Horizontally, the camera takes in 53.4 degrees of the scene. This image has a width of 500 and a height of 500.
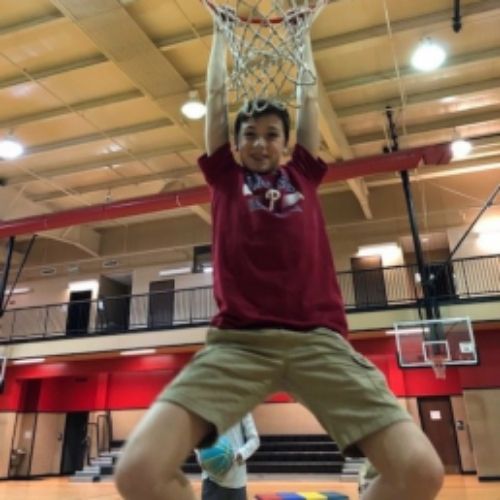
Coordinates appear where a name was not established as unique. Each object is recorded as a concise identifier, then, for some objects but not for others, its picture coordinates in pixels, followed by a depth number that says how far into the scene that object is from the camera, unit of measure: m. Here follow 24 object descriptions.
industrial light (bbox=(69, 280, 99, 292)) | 17.02
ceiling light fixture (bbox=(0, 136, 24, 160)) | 9.39
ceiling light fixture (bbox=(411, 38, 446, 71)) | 7.16
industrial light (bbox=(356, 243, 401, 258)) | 14.34
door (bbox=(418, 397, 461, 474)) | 12.69
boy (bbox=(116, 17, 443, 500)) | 1.31
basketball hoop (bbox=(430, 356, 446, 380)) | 8.39
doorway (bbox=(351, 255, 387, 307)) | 13.56
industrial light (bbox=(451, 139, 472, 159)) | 8.30
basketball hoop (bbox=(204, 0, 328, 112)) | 2.83
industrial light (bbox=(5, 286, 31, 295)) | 17.72
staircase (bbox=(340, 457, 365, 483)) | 11.21
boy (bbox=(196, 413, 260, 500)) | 3.21
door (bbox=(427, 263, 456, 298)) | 14.28
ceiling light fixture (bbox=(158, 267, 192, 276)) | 15.95
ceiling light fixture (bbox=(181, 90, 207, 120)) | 8.16
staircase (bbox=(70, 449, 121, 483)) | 13.26
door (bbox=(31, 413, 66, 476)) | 14.91
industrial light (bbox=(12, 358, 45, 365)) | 13.66
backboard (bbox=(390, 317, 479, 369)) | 8.49
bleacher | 12.37
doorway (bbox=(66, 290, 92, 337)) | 16.44
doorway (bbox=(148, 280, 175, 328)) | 15.33
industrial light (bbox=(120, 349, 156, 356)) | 12.77
